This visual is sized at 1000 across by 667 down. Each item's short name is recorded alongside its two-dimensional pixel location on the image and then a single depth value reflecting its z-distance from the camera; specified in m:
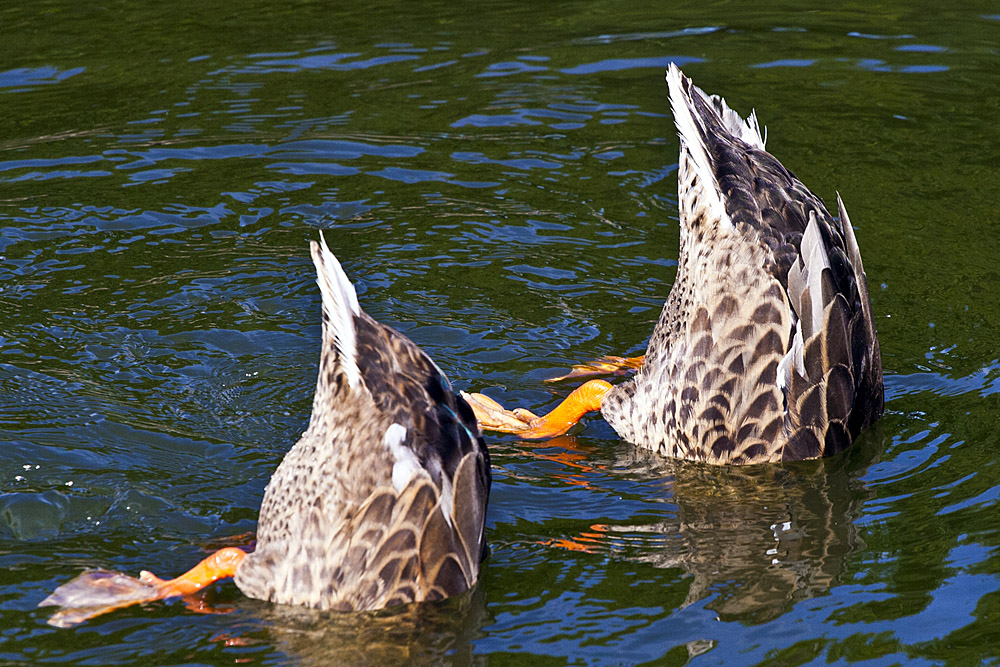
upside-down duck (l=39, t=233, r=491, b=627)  9.45
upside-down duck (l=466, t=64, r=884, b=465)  11.34
